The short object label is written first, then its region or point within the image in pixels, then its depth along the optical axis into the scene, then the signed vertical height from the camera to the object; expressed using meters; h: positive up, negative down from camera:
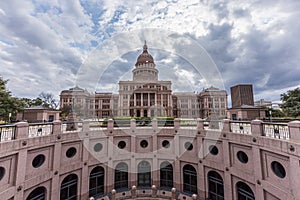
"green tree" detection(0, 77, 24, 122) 19.30 +1.24
